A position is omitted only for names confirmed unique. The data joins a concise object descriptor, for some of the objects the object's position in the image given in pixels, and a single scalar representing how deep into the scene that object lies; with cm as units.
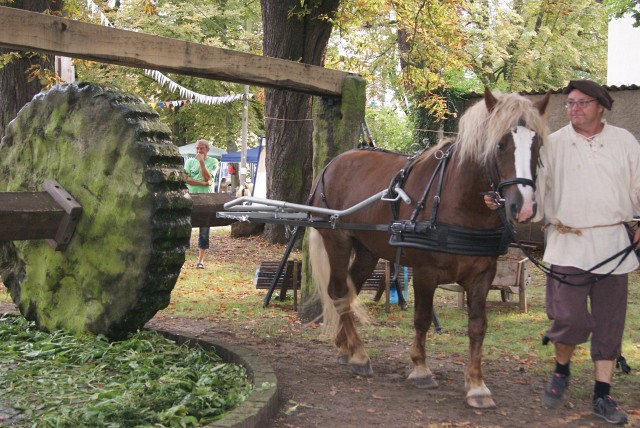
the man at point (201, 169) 1163
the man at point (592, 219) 470
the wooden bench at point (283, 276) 880
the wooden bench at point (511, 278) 873
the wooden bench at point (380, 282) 879
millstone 532
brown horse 454
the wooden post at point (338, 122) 753
